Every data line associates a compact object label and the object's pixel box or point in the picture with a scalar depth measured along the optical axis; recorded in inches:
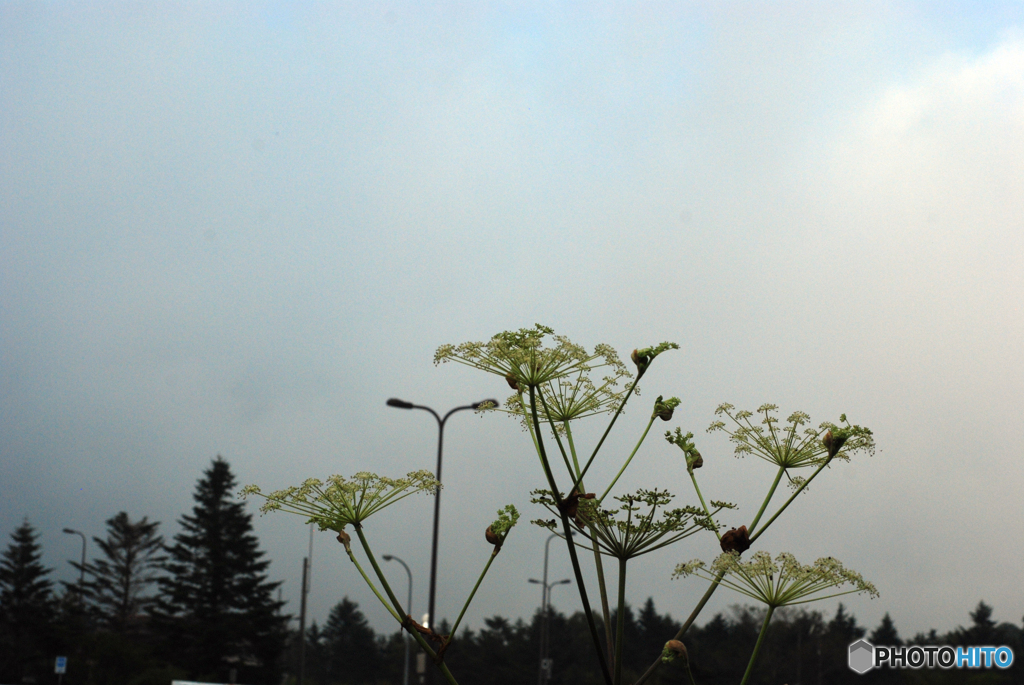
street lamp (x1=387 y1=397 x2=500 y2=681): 1058.7
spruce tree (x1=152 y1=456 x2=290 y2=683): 2645.2
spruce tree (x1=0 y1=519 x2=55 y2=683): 2997.0
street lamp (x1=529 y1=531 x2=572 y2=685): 2171.9
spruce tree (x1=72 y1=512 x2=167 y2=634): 3161.9
